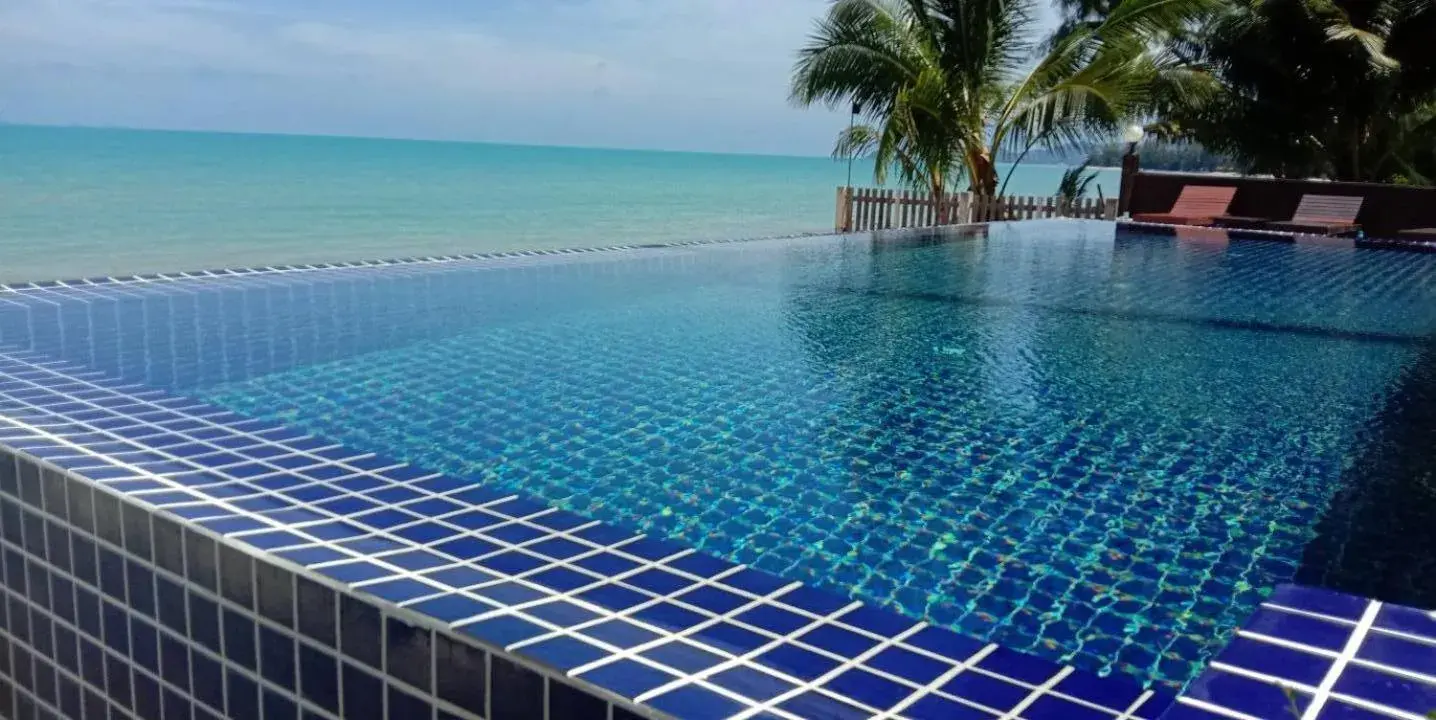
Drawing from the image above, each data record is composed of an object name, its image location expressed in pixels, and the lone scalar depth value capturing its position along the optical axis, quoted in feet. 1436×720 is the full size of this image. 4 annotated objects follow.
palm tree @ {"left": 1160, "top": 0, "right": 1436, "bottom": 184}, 52.85
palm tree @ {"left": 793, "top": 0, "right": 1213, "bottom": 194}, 44.96
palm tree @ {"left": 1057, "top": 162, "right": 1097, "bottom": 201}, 50.67
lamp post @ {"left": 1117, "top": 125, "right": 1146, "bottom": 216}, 51.57
